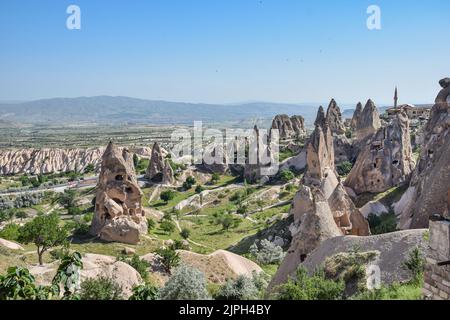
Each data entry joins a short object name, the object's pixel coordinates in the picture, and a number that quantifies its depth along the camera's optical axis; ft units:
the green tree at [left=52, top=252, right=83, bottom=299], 51.03
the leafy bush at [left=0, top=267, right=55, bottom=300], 43.80
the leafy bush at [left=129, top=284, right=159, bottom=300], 47.86
